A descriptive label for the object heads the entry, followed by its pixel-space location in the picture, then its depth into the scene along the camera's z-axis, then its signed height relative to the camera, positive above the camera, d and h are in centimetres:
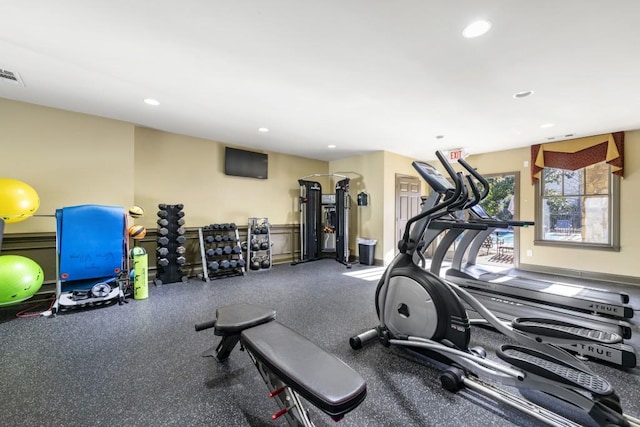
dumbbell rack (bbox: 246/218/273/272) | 566 -74
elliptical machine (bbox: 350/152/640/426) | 148 -96
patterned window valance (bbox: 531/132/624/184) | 465 +109
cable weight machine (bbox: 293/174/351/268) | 643 -26
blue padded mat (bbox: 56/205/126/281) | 339 -40
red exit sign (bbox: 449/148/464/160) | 578 +126
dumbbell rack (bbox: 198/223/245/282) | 498 -77
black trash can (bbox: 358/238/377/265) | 623 -94
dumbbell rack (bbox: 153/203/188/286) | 447 -57
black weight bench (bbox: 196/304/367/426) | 107 -74
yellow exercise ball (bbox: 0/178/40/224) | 298 +12
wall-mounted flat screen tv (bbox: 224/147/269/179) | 558 +105
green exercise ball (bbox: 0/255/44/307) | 283 -75
